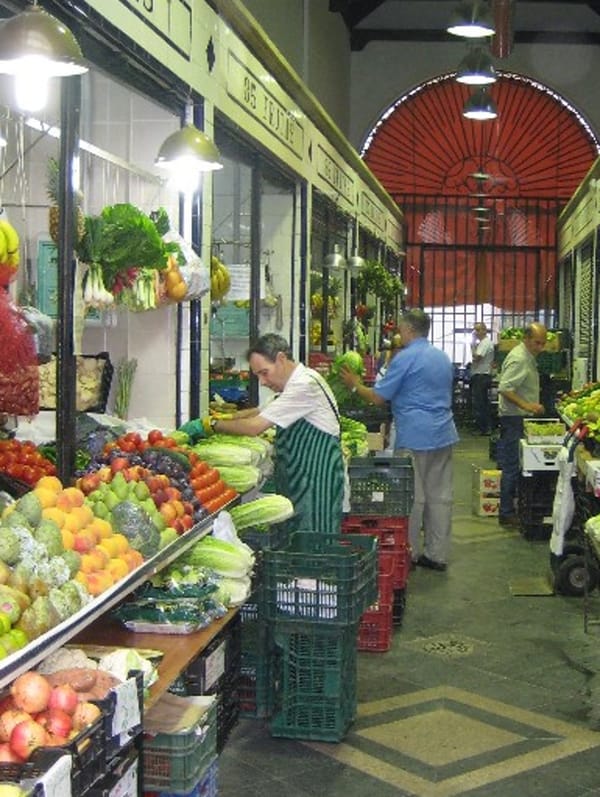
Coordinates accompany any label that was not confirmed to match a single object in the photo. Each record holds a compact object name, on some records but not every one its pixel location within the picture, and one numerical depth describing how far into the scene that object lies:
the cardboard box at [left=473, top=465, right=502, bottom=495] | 12.27
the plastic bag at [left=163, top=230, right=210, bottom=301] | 6.31
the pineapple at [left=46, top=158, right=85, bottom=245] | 5.22
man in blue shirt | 9.25
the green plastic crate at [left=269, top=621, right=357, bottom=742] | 5.45
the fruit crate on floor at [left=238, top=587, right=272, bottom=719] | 5.64
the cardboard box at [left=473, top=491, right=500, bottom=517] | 12.33
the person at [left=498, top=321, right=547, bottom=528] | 11.21
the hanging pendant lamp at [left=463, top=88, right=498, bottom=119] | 15.01
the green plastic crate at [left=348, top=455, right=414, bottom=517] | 7.82
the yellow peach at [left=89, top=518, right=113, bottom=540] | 4.27
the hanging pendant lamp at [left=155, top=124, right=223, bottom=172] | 5.83
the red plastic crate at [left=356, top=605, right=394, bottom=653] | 7.07
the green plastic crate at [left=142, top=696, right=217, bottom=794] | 3.89
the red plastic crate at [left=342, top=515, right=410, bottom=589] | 7.61
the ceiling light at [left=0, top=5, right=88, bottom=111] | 3.84
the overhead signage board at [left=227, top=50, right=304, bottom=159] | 7.93
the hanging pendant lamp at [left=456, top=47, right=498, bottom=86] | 12.65
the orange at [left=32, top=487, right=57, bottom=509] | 4.25
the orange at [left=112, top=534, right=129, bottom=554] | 4.25
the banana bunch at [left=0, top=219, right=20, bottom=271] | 4.39
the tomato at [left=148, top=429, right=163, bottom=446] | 5.84
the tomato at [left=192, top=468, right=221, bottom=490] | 5.56
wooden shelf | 4.17
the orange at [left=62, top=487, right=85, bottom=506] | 4.38
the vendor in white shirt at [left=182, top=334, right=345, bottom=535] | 6.39
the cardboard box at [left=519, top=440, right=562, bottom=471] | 10.09
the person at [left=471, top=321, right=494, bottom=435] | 21.59
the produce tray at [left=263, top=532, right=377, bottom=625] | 5.37
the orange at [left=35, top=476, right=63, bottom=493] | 4.39
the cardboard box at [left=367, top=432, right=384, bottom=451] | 11.13
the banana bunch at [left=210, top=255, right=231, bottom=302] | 7.89
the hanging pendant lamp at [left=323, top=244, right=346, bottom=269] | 12.42
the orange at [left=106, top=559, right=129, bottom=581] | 4.02
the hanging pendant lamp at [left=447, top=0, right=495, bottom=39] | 10.64
